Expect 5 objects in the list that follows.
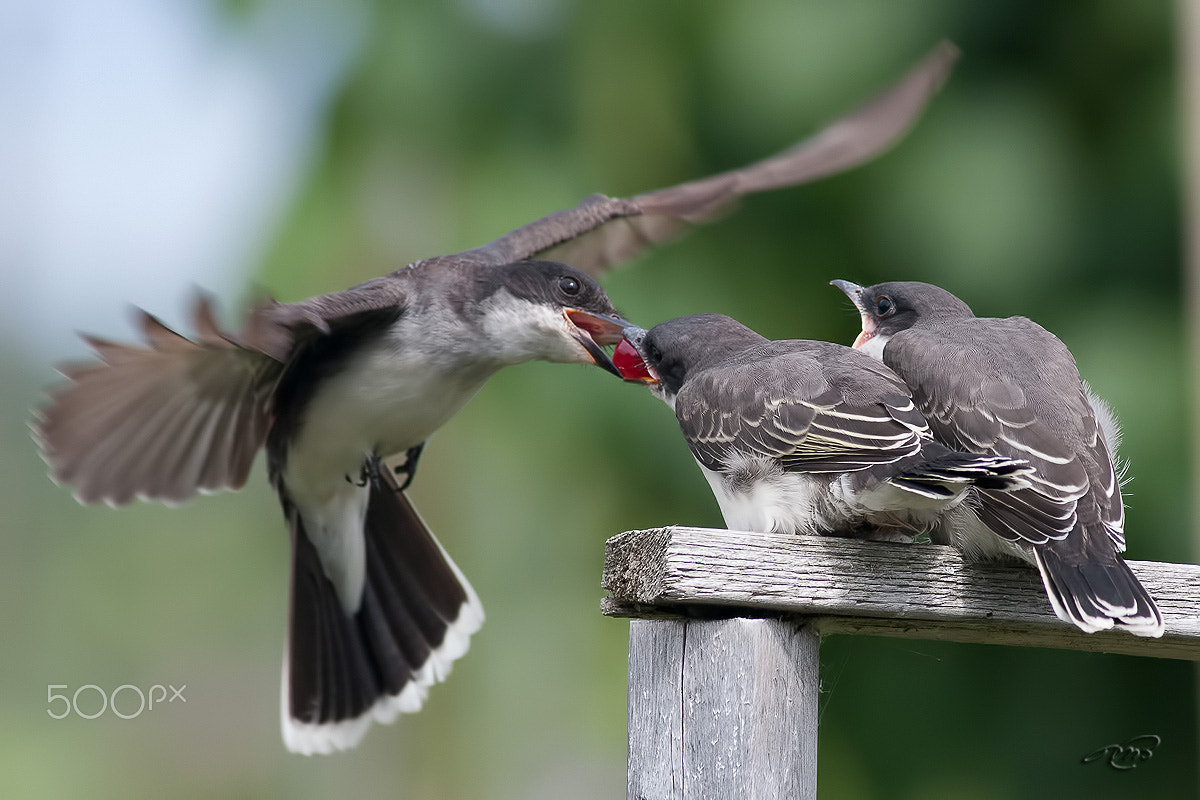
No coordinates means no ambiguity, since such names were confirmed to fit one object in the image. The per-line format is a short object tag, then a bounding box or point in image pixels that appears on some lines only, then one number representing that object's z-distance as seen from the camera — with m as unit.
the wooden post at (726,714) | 4.07
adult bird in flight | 6.44
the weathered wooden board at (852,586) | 4.13
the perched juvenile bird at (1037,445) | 4.16
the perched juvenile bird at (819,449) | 4.29
